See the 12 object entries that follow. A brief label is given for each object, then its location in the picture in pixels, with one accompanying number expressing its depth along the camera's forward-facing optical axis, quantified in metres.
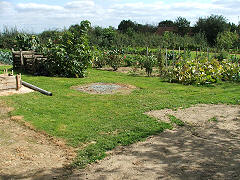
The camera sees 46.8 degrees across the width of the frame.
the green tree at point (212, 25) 41.09
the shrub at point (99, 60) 18.02
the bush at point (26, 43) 18.28
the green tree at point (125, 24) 52.12
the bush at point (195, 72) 12.10
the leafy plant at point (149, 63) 14.14
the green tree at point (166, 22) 57.34
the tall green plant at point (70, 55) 13.22
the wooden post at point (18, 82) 9.86
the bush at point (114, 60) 17.08
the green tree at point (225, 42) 25.89
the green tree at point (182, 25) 44.09
